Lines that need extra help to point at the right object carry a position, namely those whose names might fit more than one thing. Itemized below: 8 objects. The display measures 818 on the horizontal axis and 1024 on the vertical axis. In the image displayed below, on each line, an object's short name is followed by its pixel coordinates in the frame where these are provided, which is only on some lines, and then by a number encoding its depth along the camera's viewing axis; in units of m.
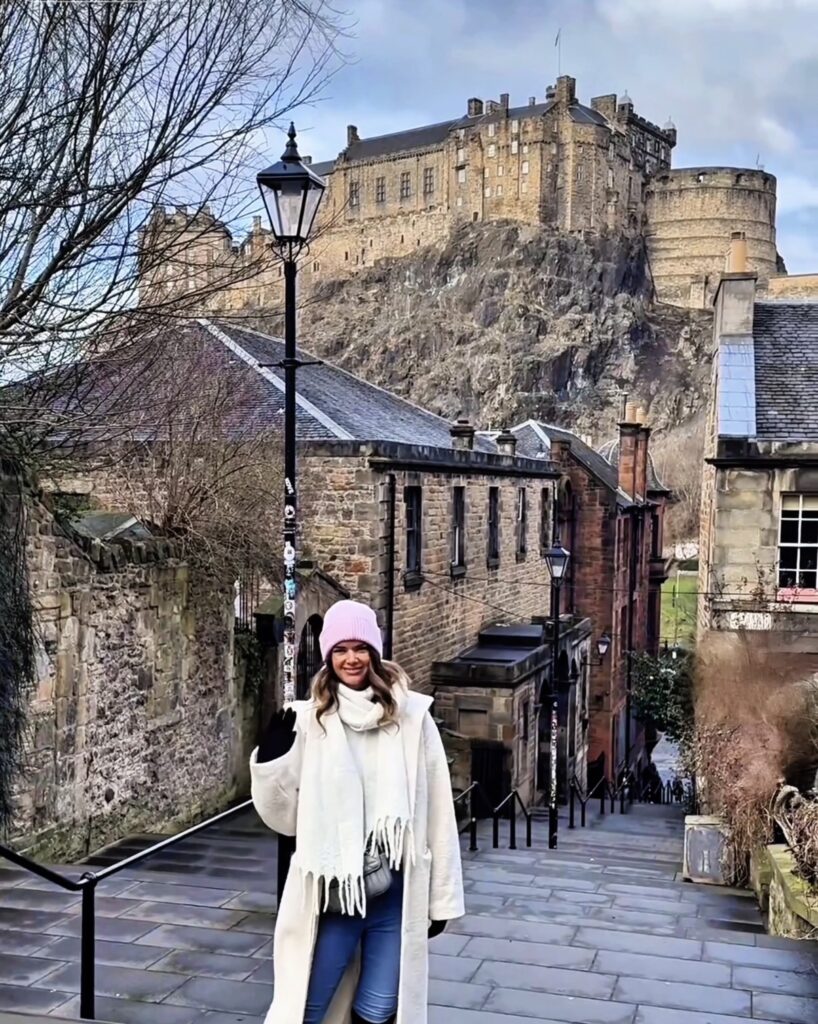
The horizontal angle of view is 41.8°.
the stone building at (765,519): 16.31
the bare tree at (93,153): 6.07
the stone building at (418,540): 16.39
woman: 3.52
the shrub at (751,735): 10.23
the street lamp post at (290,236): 6.05
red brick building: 30.08
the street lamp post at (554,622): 14.76
